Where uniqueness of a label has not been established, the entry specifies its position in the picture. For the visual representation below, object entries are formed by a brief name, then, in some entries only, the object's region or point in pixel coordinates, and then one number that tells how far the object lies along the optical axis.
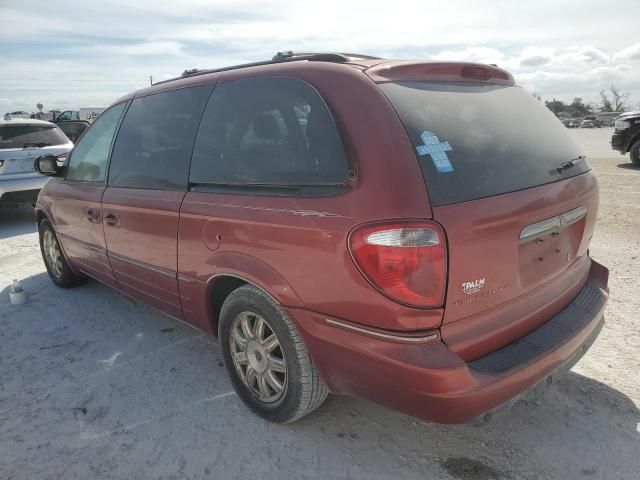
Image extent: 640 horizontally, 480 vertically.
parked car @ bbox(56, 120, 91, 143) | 15.84
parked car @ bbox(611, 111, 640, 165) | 12.12
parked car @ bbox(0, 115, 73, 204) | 7.62
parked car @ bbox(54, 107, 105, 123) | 29.31
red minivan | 1.98
